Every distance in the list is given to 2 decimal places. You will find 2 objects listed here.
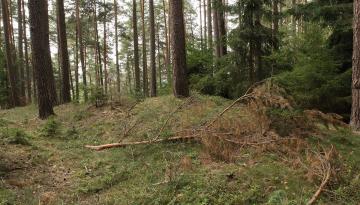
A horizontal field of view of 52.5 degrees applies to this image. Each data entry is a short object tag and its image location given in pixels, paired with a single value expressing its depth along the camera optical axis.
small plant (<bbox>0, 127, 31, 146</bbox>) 8.08
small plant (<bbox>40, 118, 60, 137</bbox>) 9.55
